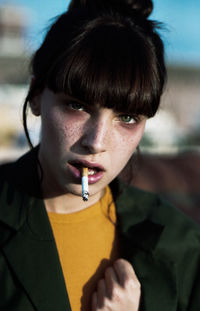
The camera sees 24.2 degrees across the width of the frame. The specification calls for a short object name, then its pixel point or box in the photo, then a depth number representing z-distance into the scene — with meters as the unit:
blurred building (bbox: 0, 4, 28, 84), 15.31
